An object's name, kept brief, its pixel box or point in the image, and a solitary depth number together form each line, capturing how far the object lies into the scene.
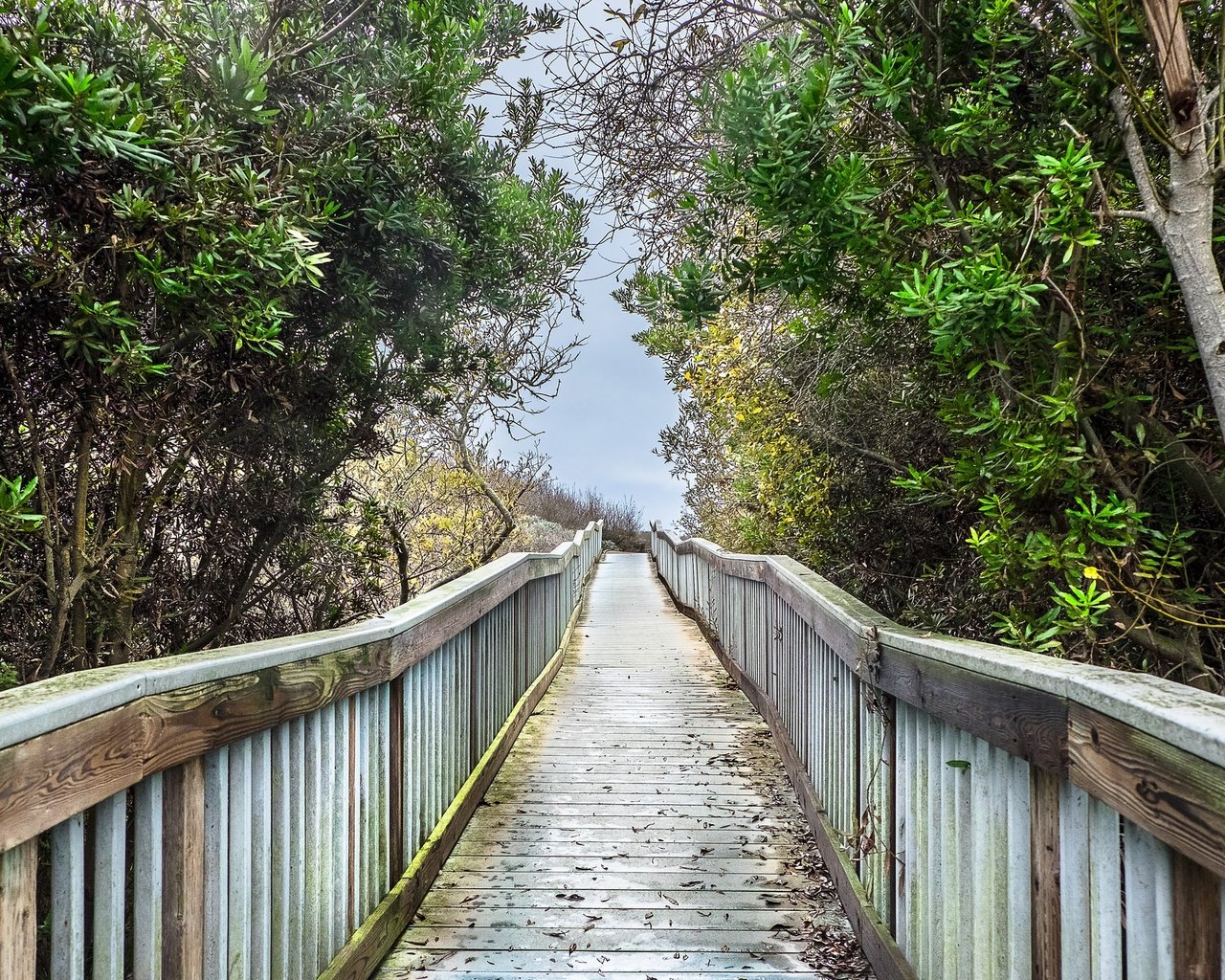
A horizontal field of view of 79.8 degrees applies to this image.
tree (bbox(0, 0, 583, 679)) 2.20
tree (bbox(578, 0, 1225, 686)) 2.24
